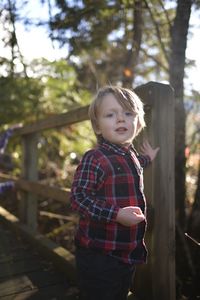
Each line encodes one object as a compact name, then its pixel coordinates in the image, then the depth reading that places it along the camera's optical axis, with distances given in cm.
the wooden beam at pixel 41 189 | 332
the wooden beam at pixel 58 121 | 308
